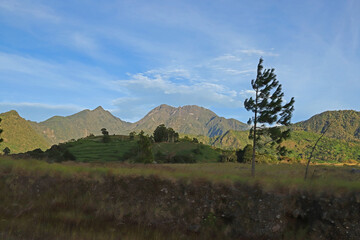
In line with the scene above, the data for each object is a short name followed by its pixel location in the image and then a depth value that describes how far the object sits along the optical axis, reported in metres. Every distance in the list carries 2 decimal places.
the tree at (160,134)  144.12
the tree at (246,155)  94.69
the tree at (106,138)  129.07
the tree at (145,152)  63.31
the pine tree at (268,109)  22.83
